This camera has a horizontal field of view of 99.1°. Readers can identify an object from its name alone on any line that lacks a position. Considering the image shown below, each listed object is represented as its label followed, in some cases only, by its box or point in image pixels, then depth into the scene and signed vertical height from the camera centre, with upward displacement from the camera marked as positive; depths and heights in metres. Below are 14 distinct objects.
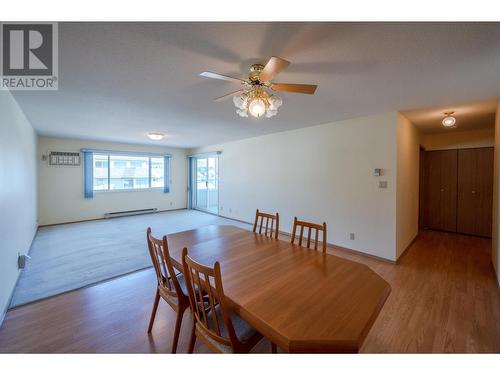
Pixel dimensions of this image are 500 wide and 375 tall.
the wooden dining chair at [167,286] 1.47 -0.80
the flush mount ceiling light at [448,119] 3.04 +0.99
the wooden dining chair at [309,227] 1.87 -0.38
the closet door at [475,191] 4.21 -0.05
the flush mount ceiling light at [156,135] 4.44 +1.08
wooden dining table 0.87 -0.58
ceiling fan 1.73 +0.80
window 6.10 +0.45
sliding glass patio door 6.84 +0.12
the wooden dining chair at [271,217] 2.20 -0.34
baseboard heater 6.14 -0.81
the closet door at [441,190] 4.65 -0.04
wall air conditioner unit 5.31 +0.70
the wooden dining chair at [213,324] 1.07 -0.81
